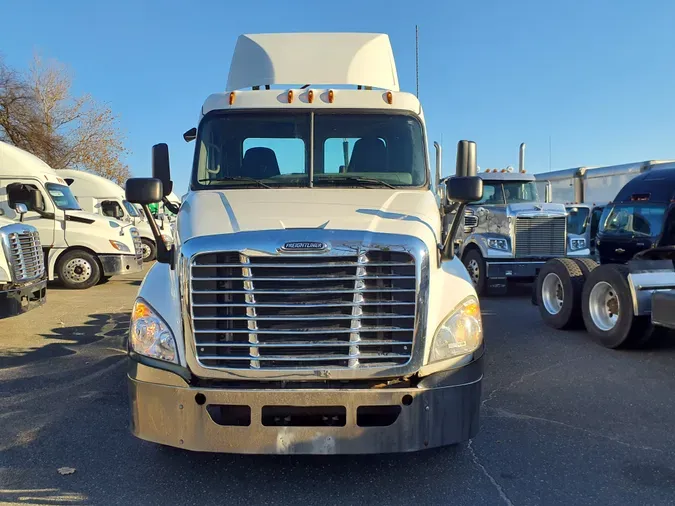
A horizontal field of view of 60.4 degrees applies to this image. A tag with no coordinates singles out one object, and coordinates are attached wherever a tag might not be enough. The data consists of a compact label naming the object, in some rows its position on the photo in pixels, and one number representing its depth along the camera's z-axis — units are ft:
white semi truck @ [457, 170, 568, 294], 37.42
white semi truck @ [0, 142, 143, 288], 41.01
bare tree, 89.76
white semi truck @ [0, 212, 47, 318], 24.23
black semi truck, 21.26
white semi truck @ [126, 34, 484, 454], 10.81
